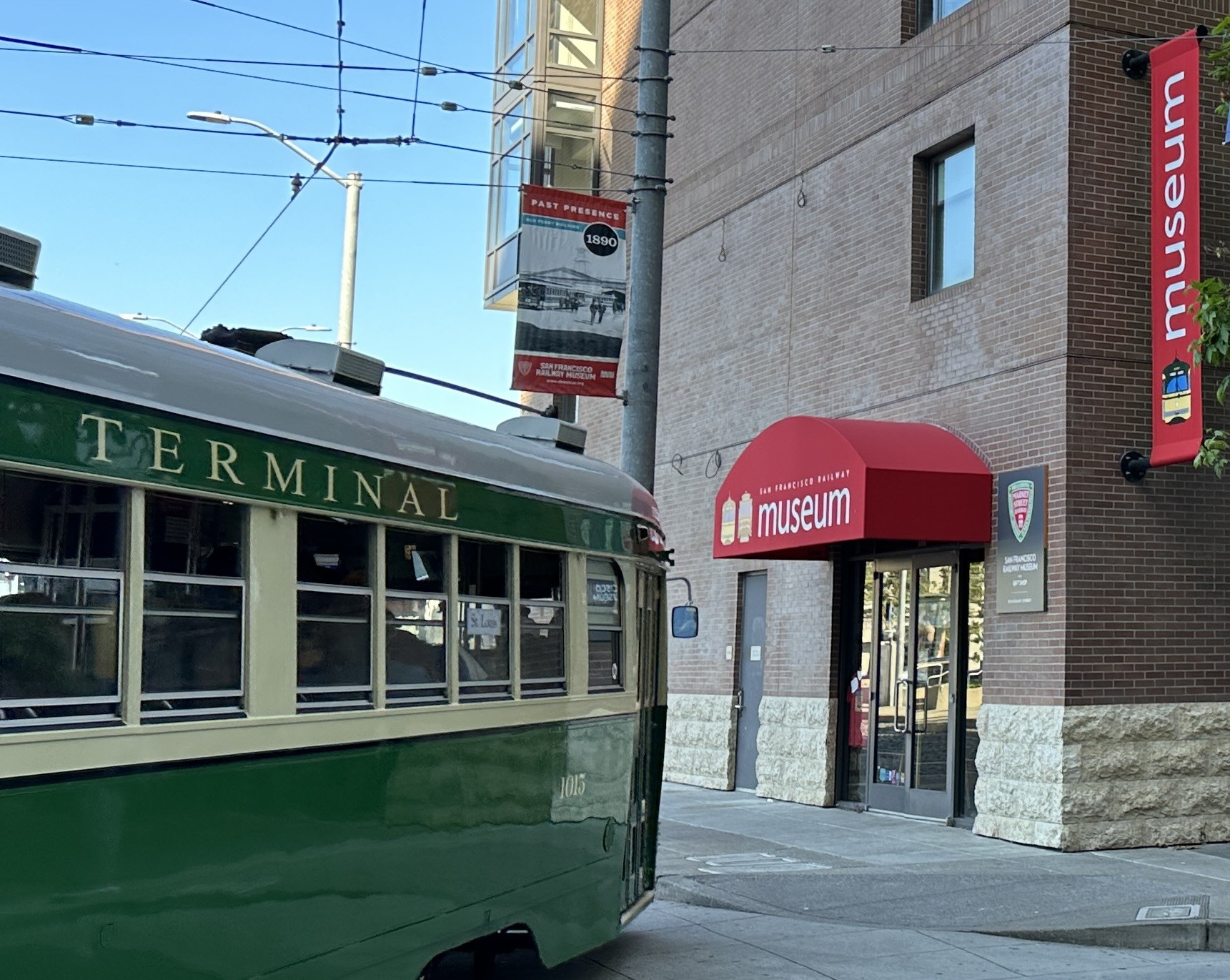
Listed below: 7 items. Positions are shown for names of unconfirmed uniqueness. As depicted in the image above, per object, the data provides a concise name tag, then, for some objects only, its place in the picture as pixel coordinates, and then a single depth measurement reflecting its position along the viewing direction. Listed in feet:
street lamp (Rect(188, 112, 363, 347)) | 72.74
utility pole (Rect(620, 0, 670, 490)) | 38.01
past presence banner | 37.35
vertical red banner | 38.78
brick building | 41.06
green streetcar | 13.21
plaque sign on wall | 41.39
